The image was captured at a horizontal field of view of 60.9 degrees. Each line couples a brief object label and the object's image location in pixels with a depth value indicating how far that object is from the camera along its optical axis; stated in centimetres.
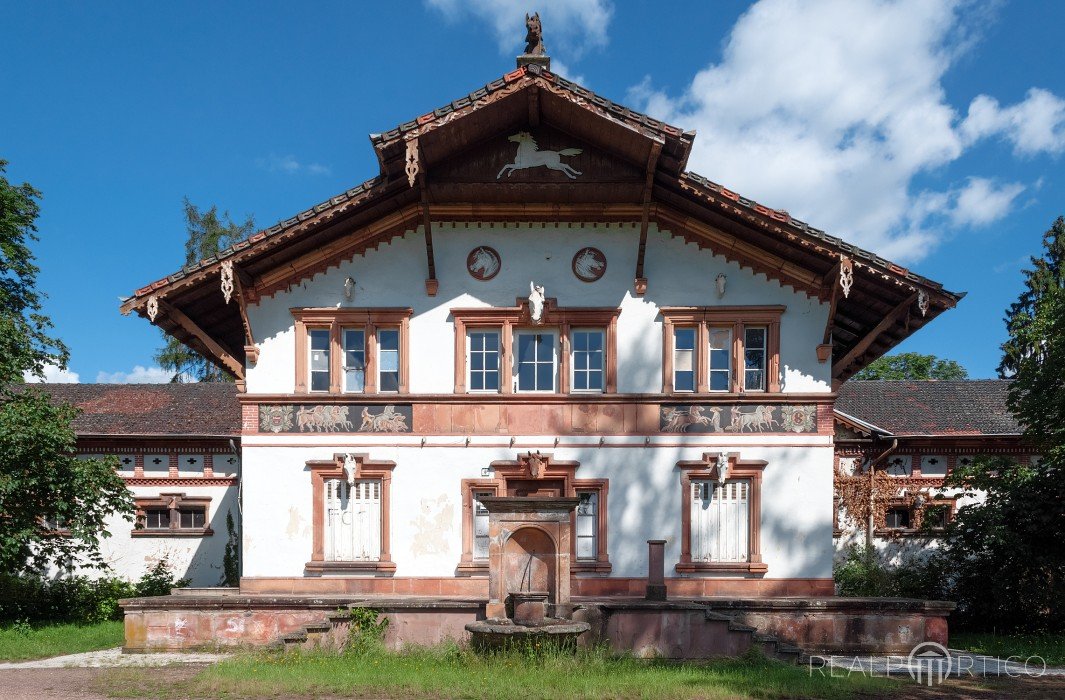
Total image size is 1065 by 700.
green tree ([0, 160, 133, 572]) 1606
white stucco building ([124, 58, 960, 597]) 1570
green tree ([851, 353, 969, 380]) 5144
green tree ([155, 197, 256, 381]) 3572
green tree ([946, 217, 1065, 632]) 1656
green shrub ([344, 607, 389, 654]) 1316
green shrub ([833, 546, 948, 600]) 1883
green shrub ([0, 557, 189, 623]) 1894
